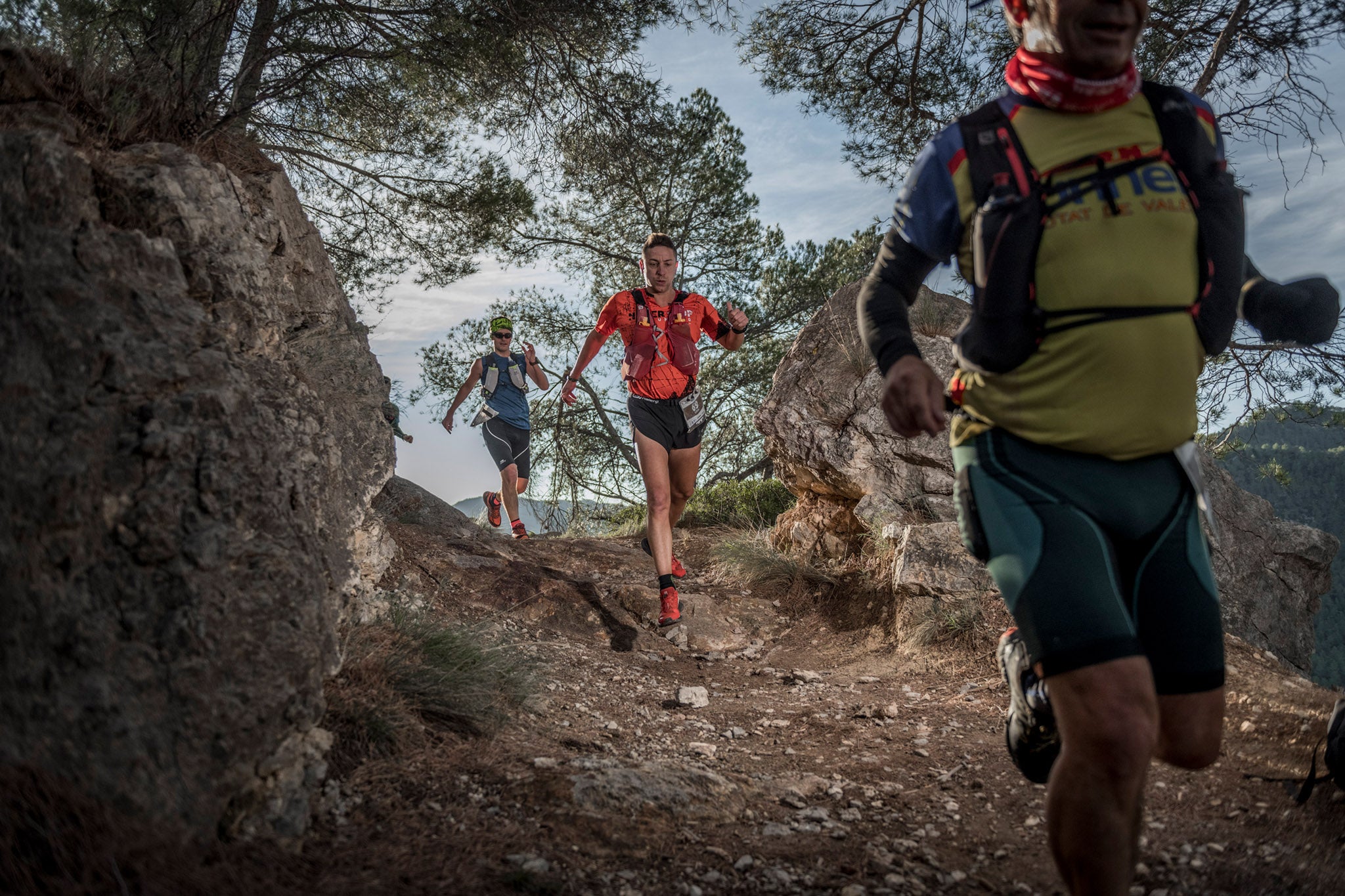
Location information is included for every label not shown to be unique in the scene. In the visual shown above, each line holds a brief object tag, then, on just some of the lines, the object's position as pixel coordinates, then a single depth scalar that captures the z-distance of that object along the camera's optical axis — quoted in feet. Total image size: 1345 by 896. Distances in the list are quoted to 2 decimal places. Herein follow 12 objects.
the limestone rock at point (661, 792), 8.56
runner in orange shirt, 18.39
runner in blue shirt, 31.01
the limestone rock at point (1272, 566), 22.45
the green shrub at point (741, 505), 33.06
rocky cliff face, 5.77
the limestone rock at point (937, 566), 17.26
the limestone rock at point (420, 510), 25.59
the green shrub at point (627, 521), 36.92
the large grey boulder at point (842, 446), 21.76
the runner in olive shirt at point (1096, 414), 5.46
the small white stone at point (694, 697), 14.42
